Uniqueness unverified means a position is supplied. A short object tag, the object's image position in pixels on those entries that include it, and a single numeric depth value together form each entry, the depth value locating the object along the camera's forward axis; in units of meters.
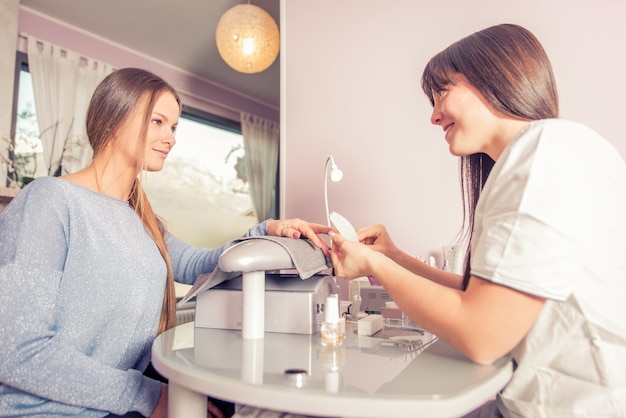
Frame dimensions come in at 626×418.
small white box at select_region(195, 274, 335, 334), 0.96
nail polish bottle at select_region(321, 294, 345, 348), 0.83
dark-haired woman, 0.63
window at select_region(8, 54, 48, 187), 2.80
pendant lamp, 2.48
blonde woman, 0.84
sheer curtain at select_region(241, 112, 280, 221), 4.27
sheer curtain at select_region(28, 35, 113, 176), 2.94
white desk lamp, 1.53
